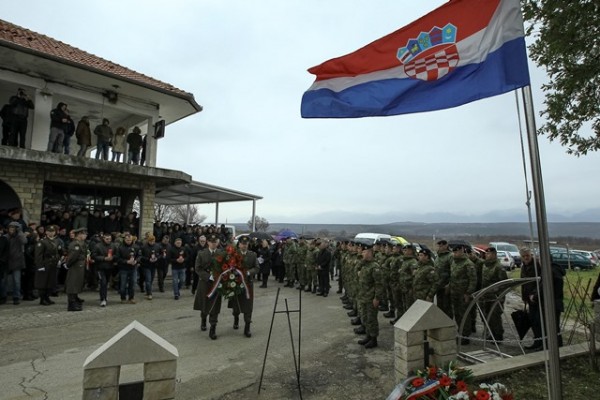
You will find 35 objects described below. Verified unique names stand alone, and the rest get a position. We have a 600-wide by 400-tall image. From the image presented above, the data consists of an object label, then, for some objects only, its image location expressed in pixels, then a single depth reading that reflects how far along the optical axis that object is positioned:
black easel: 4.76
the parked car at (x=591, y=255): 30.92
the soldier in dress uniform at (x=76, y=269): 9.09
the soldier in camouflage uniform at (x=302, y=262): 13.91
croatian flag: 3.47
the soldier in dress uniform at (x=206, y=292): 7.36
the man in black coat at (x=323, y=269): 12.77
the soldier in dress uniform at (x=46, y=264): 9.50
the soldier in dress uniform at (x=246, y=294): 7.52
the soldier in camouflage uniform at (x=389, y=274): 9.51
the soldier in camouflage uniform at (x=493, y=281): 7.38
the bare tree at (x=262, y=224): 52.78
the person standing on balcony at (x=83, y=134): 14.00
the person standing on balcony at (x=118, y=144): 15.31
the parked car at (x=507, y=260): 26.98
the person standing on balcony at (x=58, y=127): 12.73
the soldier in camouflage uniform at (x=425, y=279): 7.75
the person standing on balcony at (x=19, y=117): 11.95
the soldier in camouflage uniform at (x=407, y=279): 8.41
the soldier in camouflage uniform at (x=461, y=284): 7.38
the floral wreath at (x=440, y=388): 3.68
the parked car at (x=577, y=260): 28.73
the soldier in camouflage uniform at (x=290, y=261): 14.77
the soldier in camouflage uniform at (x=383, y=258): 10.06
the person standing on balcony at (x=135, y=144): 15.02
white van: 27.20
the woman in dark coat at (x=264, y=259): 14.17
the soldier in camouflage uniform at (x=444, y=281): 7.96
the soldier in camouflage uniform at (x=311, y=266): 13.20
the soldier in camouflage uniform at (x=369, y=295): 6.96
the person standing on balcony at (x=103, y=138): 14.17
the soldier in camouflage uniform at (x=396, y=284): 9.05
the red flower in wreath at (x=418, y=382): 3.96
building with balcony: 12.05
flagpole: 2.99
